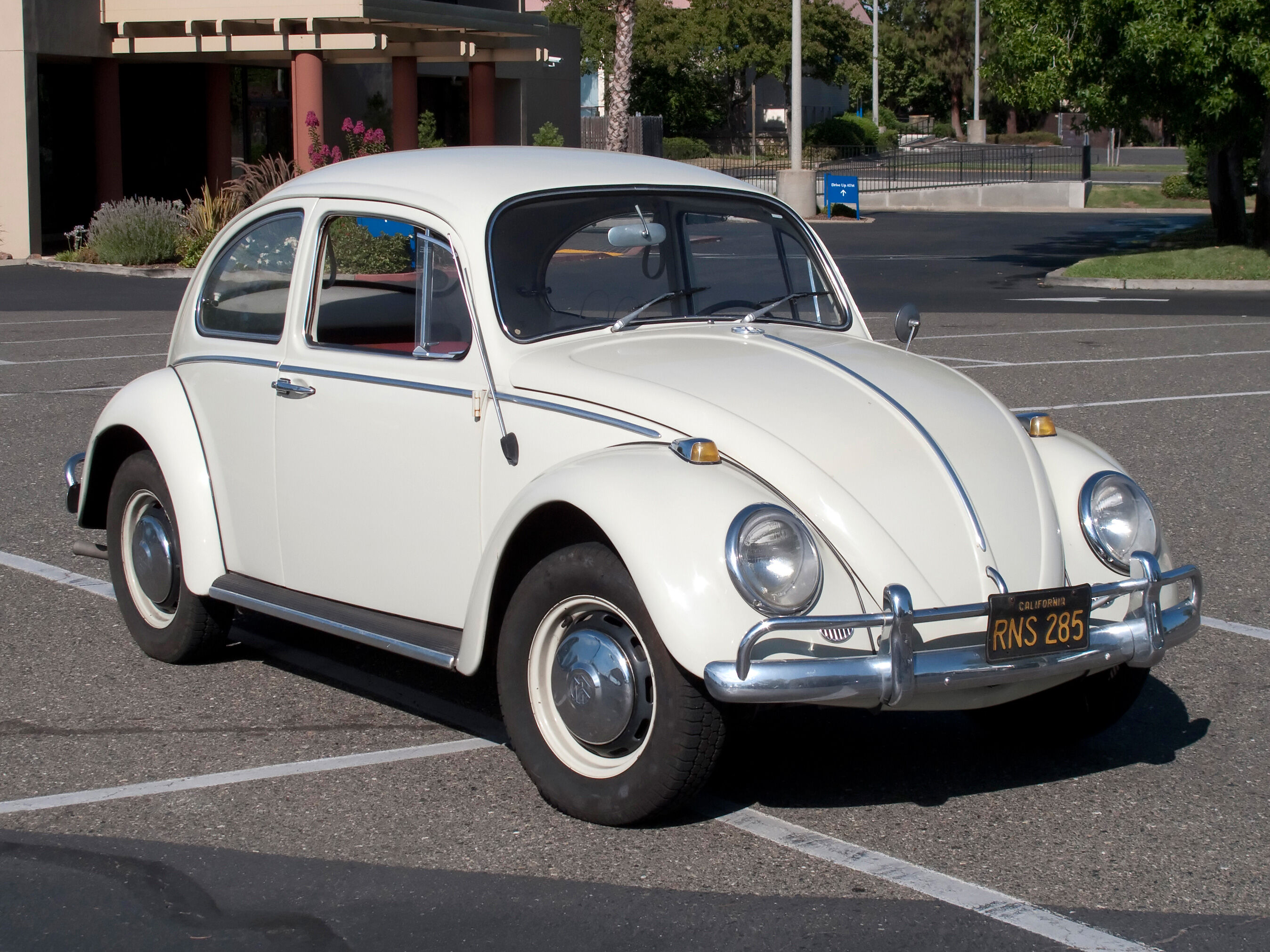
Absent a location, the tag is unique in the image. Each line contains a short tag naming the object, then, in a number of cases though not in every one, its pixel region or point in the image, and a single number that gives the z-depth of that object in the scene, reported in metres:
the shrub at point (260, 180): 25.36
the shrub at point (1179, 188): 41.41
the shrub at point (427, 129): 30.02
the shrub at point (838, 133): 65.00
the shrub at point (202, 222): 25.06
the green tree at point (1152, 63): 19.83
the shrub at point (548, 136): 36.88
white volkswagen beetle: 4.07
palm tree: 37.91
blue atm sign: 37.09
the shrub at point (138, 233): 24.86
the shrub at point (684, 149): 55.81
